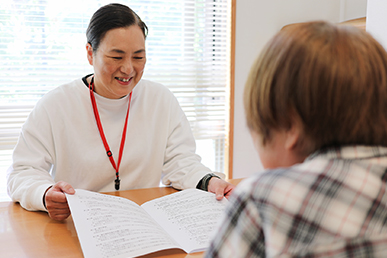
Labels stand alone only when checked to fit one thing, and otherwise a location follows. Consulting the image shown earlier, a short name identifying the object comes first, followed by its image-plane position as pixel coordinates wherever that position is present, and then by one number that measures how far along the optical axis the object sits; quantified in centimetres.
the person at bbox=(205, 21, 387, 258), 47
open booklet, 97
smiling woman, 162
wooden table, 101
